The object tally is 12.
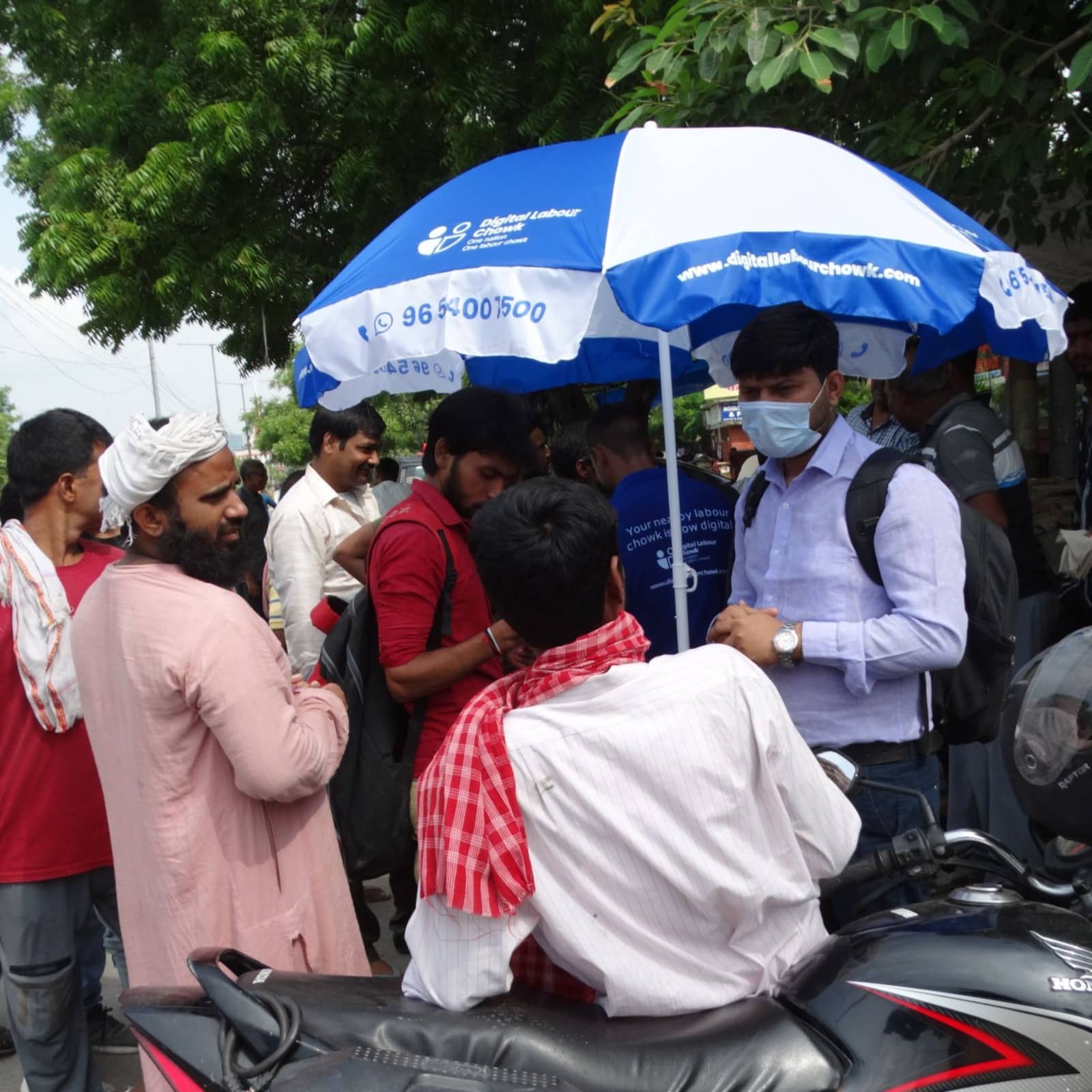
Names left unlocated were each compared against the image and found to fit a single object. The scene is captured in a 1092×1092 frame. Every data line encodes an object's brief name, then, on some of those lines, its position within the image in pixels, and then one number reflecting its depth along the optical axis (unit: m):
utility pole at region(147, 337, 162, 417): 36.81
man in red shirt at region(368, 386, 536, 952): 2.93
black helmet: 1.76
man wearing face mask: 2.45
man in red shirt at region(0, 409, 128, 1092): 3.01
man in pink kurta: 2.26
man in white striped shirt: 1.61
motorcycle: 1.53
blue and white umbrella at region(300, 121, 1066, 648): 2.49
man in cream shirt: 4.45
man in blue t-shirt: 3.43
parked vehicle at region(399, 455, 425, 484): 19.44
